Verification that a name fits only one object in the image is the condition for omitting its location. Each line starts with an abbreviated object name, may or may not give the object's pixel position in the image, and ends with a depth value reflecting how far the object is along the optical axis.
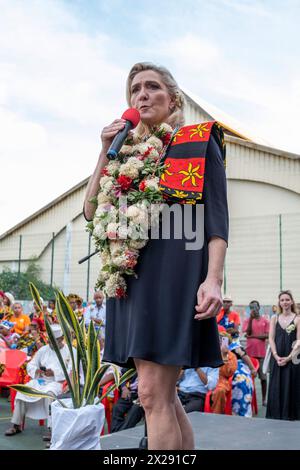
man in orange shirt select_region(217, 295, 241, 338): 7.00
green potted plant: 3.33
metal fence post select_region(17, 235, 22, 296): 16.71
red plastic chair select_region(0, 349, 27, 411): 7.28
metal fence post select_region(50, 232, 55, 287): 16.81
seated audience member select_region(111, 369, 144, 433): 5.40
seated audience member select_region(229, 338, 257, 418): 6.03
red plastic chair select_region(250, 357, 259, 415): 6.86
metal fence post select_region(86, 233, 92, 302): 16.55
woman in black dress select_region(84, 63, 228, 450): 2.09
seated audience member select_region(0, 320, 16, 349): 8.45
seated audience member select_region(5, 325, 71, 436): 5.93
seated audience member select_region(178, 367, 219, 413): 5.75
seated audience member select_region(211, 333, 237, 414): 5.78
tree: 16.63
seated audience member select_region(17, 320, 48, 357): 6.86
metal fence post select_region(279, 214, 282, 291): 14.59
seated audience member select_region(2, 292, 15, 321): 9.67
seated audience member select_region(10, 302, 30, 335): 9.52
